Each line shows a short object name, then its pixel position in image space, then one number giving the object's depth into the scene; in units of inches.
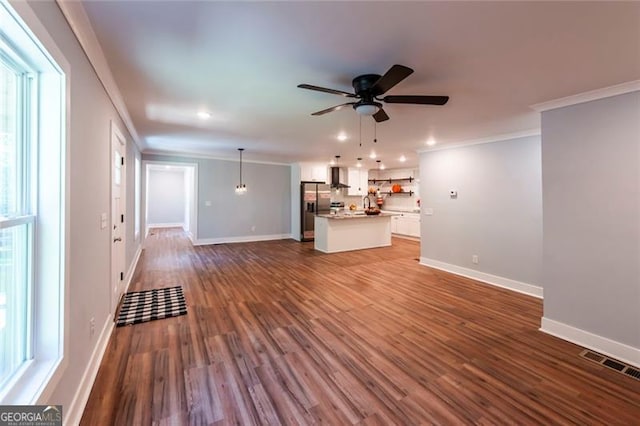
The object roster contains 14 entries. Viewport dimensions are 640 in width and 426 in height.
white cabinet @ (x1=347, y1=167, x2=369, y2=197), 369.3
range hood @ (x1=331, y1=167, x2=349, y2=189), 338.6
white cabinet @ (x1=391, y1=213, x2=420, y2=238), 344.5
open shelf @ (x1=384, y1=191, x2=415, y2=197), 381.5
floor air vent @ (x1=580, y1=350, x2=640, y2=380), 87.8
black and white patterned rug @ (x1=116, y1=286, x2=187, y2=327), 119.8
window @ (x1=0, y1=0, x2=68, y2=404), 46.8
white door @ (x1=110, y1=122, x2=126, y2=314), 114.0
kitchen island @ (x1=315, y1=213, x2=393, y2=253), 256.2
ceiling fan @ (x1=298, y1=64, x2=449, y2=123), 85.4
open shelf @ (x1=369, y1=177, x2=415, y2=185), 379.6
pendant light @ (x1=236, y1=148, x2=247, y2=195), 292.4
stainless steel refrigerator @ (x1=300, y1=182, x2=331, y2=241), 320.8
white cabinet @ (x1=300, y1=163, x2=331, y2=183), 321.4
